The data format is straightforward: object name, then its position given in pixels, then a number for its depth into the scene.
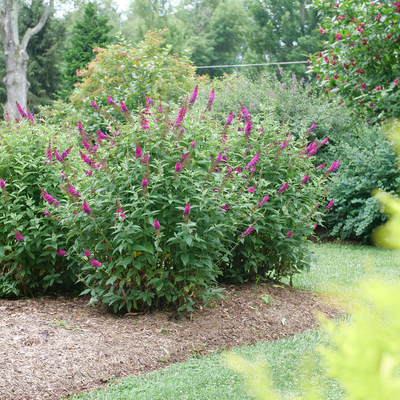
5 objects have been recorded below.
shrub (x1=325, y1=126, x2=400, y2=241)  9.05
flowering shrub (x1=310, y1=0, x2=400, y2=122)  7.90
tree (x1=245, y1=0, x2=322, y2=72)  28.97
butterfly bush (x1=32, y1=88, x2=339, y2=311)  3.73
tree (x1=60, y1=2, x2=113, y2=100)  24.61
